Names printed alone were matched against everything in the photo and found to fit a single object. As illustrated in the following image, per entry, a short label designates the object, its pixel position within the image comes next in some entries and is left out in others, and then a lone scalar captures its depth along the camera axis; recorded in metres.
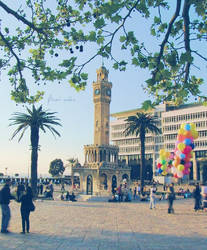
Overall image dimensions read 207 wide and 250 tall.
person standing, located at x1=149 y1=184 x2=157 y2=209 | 21.50
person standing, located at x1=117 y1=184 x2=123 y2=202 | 30.03
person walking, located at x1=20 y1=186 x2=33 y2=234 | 10.76
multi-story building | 82.75
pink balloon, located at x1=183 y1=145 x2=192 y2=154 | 30.12
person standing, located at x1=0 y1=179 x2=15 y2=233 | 10.66
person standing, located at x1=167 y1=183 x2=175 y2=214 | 18.33
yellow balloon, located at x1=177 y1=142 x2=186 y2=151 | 30.05
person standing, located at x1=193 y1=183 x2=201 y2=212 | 19.63
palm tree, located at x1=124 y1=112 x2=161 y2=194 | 46.83
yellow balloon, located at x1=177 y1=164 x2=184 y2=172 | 30.11
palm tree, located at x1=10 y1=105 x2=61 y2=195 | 35.25
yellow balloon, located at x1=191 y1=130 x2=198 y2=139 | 30.62
